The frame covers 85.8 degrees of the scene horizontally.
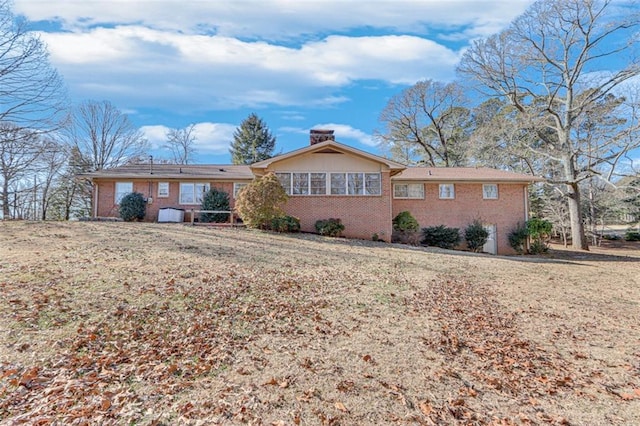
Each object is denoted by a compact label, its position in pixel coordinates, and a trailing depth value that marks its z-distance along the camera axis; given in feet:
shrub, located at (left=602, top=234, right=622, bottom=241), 93.18
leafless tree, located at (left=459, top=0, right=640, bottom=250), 59.47
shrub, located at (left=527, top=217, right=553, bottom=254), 59.16
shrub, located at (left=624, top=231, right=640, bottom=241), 91.15
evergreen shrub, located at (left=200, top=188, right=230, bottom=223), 57.36
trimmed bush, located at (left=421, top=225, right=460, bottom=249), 58.59
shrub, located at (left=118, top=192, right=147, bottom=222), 56.80
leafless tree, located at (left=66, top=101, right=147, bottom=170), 96.84
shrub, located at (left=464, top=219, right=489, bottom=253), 59.00
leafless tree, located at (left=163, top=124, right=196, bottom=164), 114.52
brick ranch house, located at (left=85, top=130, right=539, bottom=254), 54.75
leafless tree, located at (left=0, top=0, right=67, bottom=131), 38.24
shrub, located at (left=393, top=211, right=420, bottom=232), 58.13
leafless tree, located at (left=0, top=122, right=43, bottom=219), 41.06
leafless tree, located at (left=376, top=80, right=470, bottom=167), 99.81
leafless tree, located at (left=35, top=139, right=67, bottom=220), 78.62
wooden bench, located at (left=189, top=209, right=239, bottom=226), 53.11
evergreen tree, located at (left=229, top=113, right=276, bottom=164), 130.41
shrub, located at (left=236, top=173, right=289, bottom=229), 48.16
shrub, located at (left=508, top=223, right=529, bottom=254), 59.98
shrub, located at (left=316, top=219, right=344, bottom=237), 52.42
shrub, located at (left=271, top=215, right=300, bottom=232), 50.44
